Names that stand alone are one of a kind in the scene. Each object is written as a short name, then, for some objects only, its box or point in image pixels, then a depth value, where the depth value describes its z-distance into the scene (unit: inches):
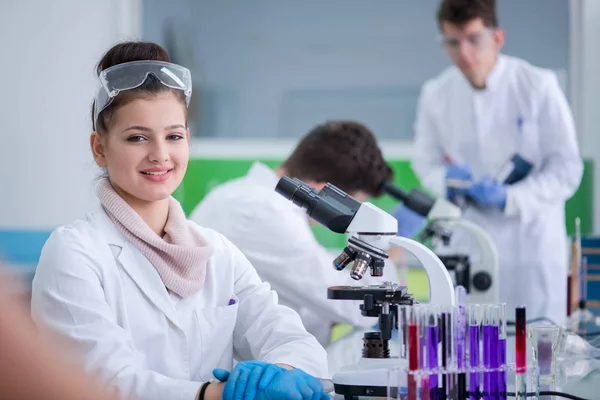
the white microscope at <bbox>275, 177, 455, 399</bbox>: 85.5
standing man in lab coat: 164.1
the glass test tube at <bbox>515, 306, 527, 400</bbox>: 83.9
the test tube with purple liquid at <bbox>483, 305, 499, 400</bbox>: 81.7
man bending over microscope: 123.8
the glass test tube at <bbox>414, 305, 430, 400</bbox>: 80.2
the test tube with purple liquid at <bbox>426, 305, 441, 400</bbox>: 80.4
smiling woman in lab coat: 91.4
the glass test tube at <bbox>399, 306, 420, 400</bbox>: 80.1
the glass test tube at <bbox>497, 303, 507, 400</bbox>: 81.9
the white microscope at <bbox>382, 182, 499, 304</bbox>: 129.4
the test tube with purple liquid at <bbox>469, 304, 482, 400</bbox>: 81.5
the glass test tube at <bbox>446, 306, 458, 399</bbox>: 80.9
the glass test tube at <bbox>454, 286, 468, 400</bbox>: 81.1
